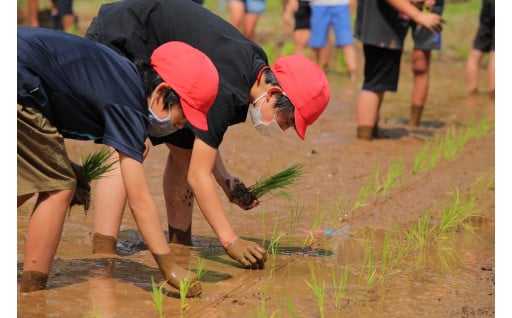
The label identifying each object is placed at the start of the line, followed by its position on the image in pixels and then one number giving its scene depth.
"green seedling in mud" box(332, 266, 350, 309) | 7.58
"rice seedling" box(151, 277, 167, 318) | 6.89
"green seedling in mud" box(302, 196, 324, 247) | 9.45
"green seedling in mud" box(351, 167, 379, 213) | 10.45
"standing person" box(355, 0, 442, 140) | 13.87
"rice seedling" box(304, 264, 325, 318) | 7.30
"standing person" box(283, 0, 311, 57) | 19.69
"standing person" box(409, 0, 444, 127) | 14.97
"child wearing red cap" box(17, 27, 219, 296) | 7.20
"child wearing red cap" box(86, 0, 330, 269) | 8.06
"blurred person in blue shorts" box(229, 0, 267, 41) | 19.36
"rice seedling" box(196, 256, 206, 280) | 7.67
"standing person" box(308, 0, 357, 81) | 18.97
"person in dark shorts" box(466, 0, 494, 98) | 18.75
